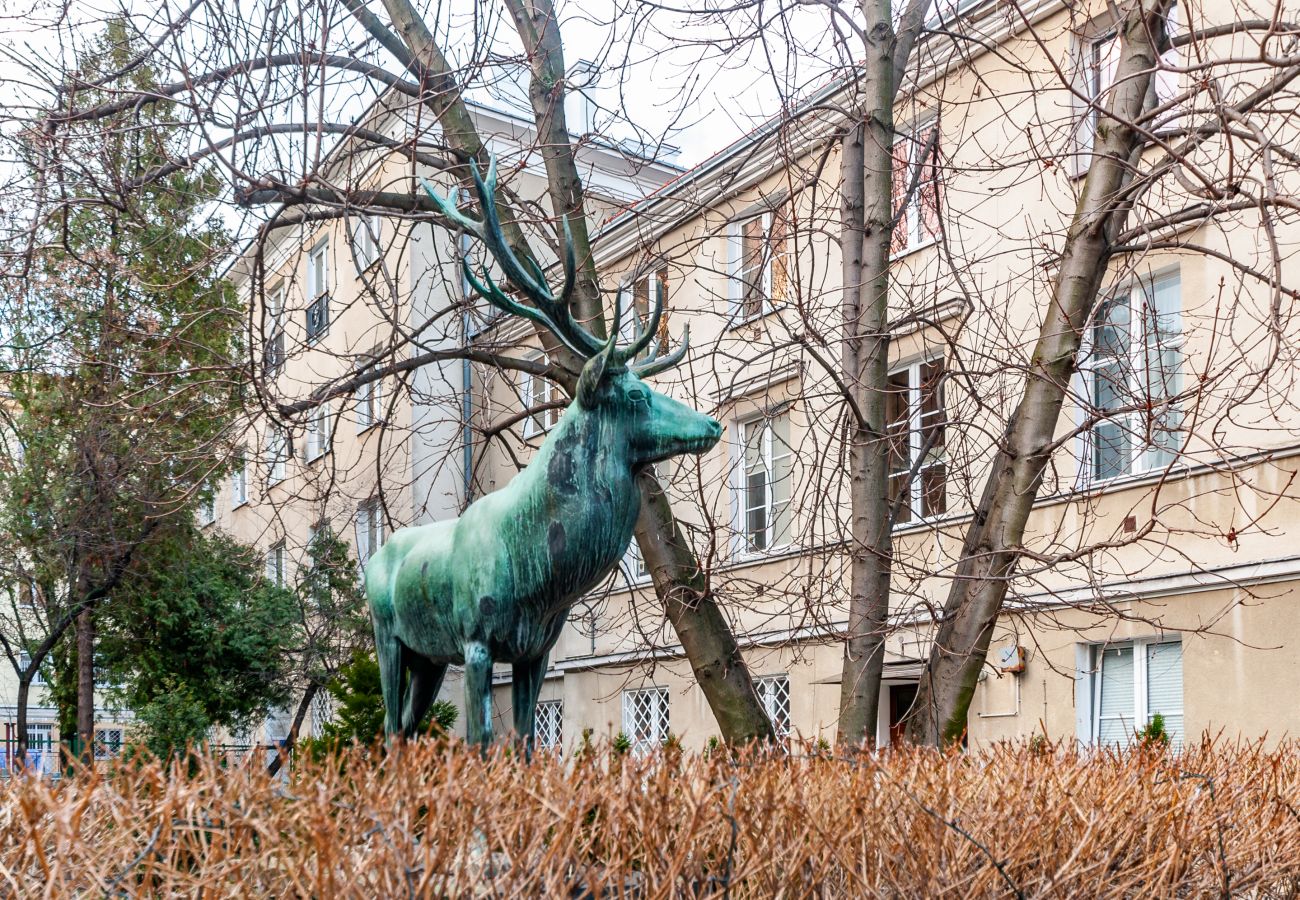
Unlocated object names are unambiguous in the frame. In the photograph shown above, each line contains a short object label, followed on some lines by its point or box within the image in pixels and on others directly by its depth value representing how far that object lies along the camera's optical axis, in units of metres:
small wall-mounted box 14.46
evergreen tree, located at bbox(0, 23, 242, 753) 9.04
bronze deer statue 4.46
